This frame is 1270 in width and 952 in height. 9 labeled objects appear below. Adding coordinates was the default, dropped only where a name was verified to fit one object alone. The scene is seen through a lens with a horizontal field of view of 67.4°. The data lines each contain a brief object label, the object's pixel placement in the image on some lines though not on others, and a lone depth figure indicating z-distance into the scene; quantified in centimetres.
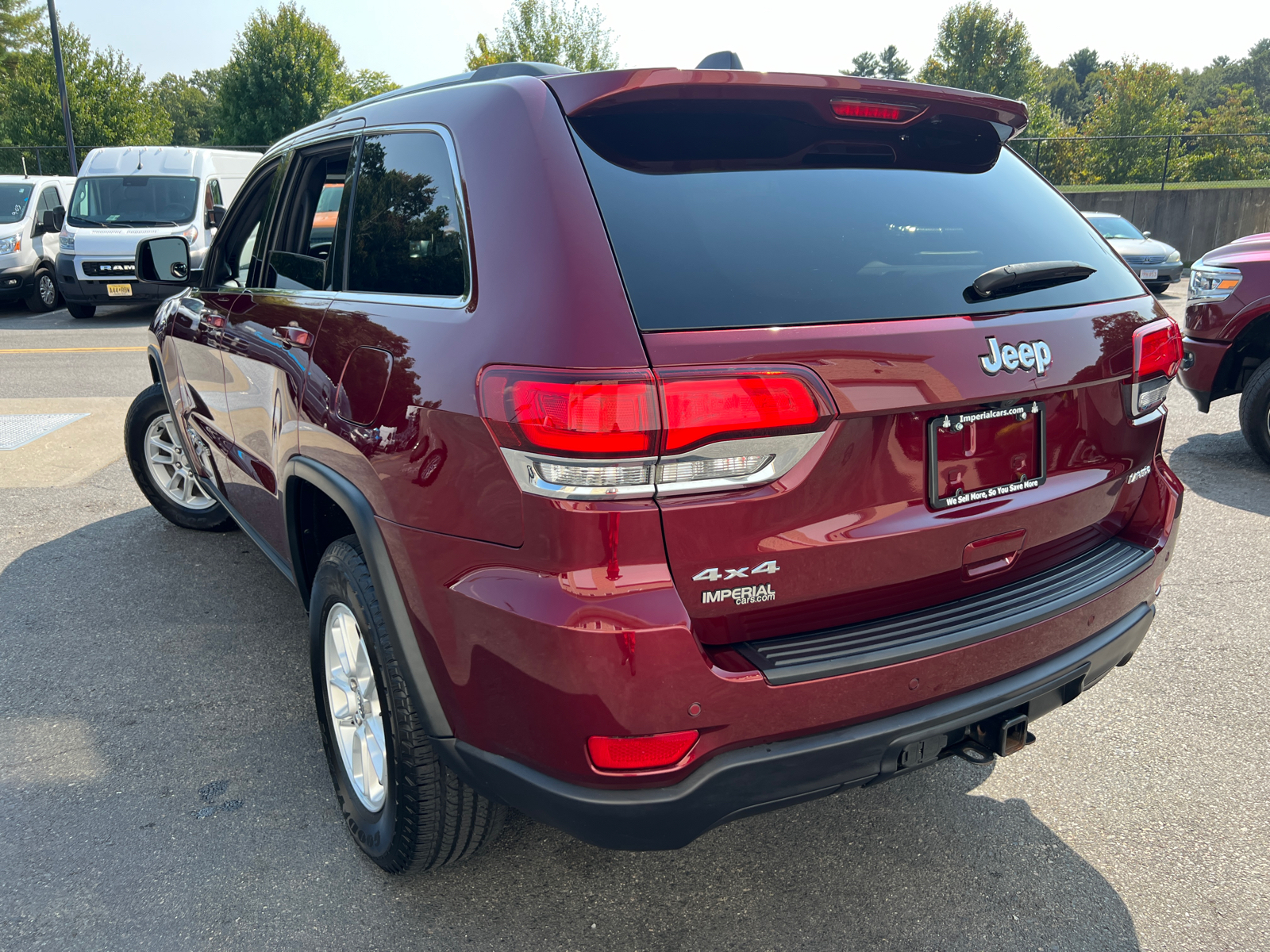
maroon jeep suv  171
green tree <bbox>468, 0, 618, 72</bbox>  3950
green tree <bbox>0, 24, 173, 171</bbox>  3084
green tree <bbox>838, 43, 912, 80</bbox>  9759
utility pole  2209
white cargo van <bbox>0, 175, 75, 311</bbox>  1441
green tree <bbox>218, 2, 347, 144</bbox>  4247
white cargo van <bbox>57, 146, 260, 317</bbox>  1363
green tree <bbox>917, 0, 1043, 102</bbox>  4756
